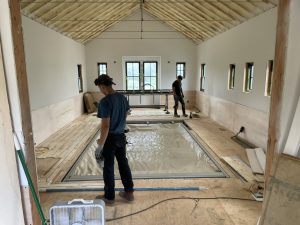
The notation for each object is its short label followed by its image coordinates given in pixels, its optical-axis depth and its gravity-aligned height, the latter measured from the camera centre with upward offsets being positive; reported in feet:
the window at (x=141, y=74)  37.04 -0.54
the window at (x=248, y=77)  19.61 -0.58
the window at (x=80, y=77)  32.95 -0.82
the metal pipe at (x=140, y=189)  10.71 -5.17
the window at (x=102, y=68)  36.60 +0.42
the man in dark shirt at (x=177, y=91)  28.66 -2.43
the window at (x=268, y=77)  15.92 -0.48
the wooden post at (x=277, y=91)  6.36 -0.58
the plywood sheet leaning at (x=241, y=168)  11.89 -5.21
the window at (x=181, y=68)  37.32 +0.34
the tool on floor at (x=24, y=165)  6.08 -2.32
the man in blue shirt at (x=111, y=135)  9.01 -2.41
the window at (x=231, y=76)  23.37 -0.58
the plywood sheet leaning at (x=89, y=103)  33.24 -4.34
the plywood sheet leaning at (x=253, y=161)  12.67 -5.14
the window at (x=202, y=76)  33.63 -0.82
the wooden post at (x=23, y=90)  5.81 -0.46
